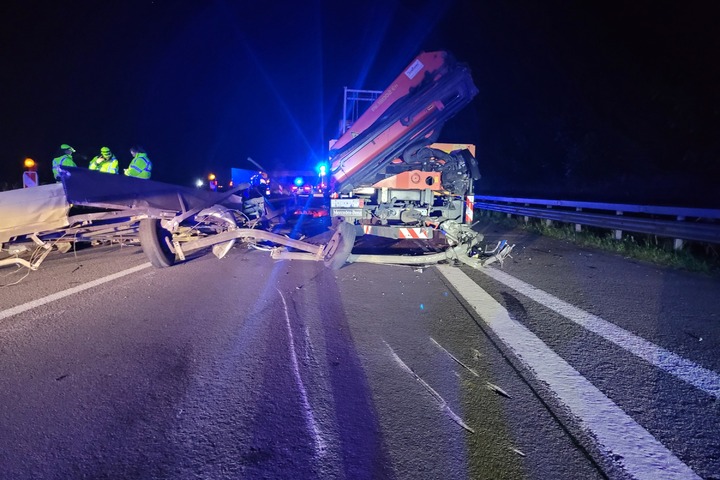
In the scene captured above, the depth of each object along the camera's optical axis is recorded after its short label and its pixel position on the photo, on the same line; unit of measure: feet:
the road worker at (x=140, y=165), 27.78
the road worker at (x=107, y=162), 29.78
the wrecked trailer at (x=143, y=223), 18.69
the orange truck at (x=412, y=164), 21.79
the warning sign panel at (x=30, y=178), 28.02
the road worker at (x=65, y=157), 28.12
